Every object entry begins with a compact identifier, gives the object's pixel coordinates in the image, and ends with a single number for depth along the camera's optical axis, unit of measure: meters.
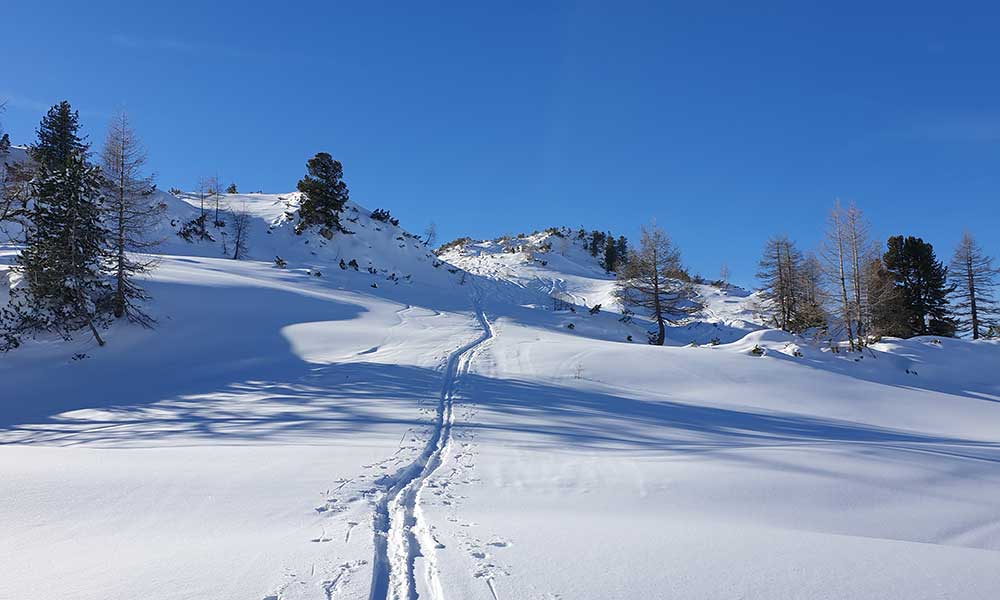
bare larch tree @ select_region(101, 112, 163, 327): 16.66
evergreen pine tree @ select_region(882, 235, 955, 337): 29.17
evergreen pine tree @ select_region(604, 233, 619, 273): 79.51
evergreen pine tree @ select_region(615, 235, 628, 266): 86.19
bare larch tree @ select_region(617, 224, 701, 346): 26.97
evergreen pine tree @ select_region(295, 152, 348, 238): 41.88
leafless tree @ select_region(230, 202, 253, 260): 37.88
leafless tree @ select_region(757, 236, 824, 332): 33.12
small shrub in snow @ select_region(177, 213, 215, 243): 37.94
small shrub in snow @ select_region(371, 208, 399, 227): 51.22
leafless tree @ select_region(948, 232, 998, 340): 29.53
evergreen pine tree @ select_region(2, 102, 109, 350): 14.84
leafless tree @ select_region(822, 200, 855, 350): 22.61
